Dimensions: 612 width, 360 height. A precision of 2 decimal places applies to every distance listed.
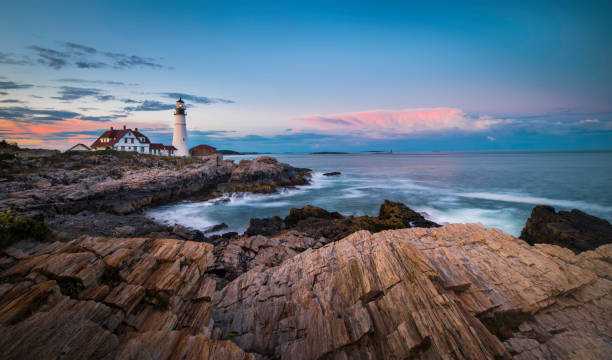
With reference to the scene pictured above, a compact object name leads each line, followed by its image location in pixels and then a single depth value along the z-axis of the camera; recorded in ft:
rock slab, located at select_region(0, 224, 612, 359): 14.32
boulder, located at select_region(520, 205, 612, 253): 38.37
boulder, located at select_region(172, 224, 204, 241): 46.86
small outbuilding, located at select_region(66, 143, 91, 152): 156.33
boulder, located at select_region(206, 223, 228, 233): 59.08
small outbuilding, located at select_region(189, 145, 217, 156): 216.54
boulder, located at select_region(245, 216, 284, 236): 50.14
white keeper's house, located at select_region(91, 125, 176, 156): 168.35
